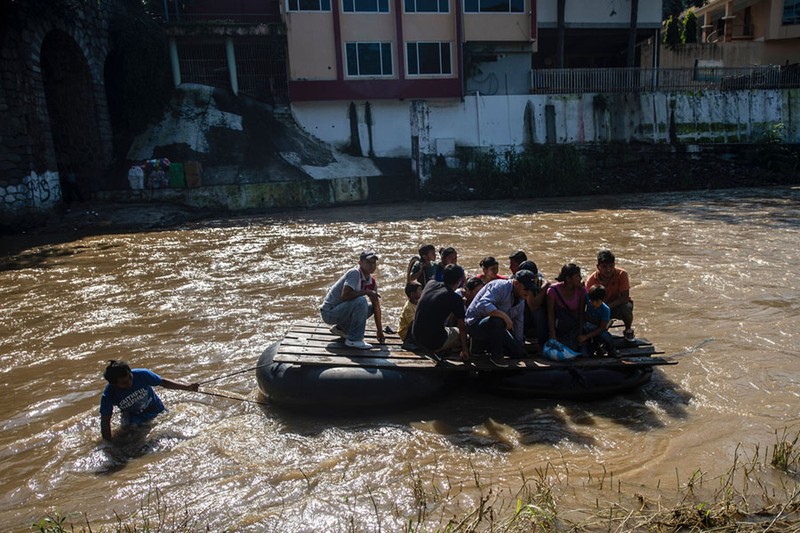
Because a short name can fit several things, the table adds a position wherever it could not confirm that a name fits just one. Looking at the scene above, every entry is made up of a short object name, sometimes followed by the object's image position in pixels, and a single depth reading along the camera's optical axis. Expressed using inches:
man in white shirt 271.7
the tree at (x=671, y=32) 1473.9
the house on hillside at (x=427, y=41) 1128.2
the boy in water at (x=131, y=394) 232.1
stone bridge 769.6
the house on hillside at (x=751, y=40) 1460.4
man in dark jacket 252.2
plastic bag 258.2
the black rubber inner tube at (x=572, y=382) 254.2
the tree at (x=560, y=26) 1259.2
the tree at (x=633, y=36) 1249.3
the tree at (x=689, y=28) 1515.7
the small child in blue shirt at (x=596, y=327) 262.2
